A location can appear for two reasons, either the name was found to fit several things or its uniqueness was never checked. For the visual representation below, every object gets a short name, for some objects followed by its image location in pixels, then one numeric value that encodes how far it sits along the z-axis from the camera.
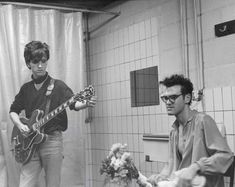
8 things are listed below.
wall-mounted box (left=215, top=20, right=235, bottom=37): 2.73
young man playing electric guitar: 3.16
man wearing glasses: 2.08
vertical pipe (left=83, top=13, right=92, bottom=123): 4.30
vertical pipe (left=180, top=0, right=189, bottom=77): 3.12
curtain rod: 3.30
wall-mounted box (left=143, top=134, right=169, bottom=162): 2.96
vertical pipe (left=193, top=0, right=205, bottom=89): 2.98
